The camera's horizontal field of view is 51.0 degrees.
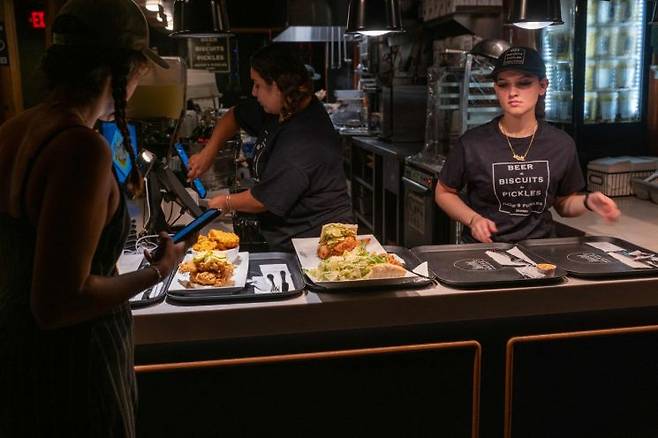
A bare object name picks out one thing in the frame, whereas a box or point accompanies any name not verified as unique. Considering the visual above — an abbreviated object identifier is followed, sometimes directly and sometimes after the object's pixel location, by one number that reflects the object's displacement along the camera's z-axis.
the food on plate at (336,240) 2.33
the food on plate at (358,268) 2.08
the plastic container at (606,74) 4.64
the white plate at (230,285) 2.03
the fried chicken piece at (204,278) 2.06
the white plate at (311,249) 2.32
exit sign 7.04
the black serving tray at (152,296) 1.95
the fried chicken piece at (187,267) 2.12
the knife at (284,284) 2.10
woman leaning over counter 2.88
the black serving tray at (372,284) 2.05
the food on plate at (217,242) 2.30
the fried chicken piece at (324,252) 2.34
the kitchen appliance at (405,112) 6.45
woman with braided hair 1.28
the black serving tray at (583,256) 2.21
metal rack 4.89
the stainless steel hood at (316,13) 5.58
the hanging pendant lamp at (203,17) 3.25
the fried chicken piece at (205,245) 2.29
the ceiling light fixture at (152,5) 4.81
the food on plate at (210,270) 2.07
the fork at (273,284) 2.09
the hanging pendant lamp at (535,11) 2.98
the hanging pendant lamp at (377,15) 3.24
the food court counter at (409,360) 2.03
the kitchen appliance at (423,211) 4.85
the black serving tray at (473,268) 2.12
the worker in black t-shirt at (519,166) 2.81
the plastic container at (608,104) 4.61
